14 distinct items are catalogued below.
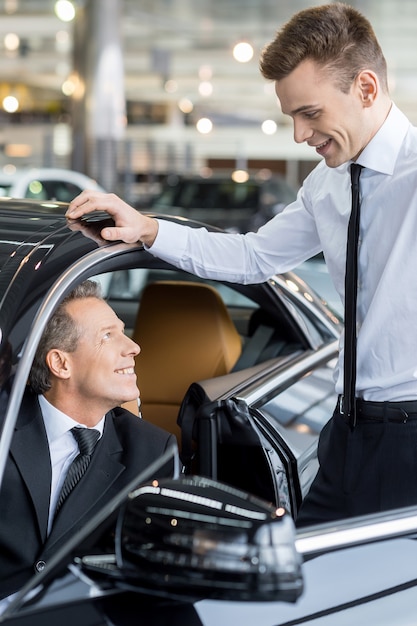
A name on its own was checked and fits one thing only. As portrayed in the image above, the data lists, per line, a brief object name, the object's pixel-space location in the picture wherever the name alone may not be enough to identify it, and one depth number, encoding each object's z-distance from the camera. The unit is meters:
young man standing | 2.14
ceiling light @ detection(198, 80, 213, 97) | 37.94
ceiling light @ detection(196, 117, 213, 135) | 36.12
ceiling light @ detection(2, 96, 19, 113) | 37.88
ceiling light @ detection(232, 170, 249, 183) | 16.00
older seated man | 2.10
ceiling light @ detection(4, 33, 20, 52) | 27.12
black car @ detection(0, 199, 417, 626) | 1.41
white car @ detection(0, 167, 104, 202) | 10.38
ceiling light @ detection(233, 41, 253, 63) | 19.84
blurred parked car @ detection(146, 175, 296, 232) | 15.18
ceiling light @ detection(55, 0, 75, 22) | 20.00
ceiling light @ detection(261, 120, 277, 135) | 39.53
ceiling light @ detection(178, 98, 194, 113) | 42.91
